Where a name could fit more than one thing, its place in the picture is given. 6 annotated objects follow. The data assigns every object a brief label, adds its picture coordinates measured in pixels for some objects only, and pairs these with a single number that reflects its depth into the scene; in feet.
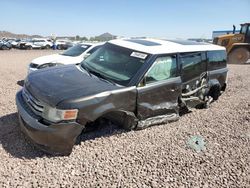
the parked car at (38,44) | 87.48
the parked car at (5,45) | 76.77
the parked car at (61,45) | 97.06
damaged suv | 8.61
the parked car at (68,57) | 20.84
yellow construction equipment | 44.49
